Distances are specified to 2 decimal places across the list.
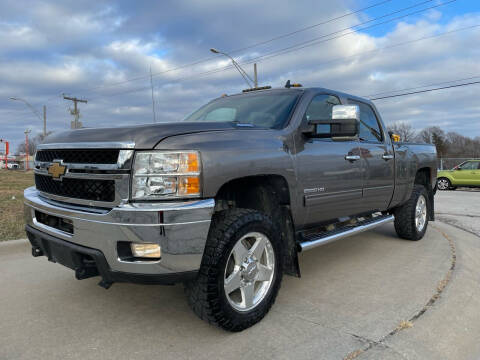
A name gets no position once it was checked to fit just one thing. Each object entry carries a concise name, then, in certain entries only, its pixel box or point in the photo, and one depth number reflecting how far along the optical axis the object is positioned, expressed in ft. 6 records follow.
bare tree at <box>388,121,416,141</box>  207.30
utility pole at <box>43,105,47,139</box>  155.43
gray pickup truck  7.61
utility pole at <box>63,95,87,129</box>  121.60
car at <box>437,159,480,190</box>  50.83
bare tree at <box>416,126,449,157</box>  189.21
